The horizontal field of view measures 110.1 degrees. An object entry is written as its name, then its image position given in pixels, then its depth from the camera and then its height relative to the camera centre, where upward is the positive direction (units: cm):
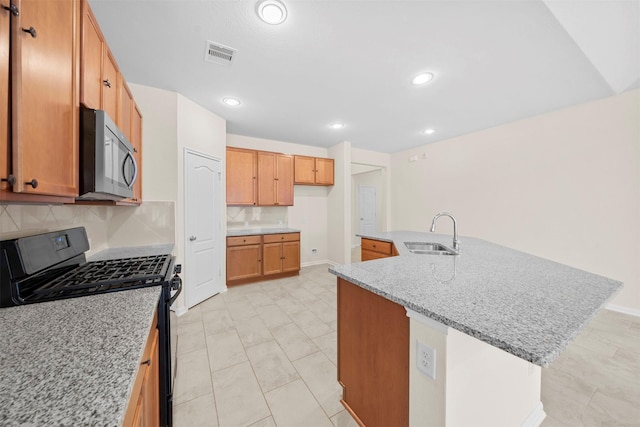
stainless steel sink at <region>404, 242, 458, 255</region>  240 -36
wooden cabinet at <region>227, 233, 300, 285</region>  357 -75
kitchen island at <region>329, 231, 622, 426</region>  71 -36
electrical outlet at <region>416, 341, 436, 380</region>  87 -59
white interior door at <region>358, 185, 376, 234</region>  715 +23
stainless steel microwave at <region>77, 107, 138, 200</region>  105 +29
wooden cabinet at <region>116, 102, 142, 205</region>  187 +71
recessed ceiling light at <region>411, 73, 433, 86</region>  223 +138
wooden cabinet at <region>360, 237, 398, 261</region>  280 -48
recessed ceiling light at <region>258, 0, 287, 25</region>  145 +136
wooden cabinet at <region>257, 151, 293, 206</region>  400 +63
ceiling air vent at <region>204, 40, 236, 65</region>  183 +137
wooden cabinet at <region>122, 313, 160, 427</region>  70 -68
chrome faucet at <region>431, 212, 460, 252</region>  196 -28
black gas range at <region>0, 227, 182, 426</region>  99 -35
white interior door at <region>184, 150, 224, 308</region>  278 -20
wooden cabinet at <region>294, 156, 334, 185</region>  446 +88
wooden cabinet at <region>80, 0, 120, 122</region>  110 +81
